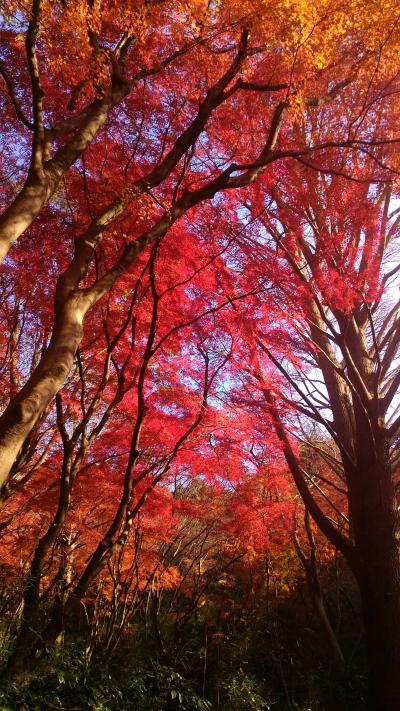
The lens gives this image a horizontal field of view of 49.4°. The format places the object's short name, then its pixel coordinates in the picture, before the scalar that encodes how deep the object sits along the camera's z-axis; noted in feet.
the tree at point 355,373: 16.93
